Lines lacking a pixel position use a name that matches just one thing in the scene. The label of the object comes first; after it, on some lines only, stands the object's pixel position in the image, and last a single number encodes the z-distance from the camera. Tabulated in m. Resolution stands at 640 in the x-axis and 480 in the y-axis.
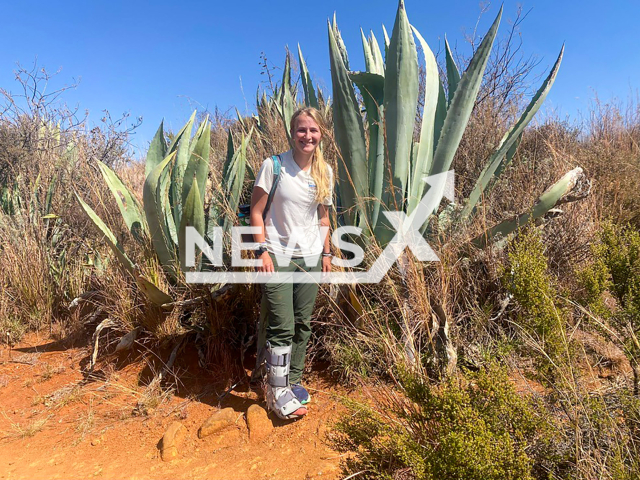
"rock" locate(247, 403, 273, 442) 1.91
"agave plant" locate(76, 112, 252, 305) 2.28
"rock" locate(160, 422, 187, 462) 1.85
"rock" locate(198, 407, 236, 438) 1.94
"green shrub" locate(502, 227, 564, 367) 1.37
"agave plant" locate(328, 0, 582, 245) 2.07
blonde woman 1.94
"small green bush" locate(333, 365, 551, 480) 1.05
